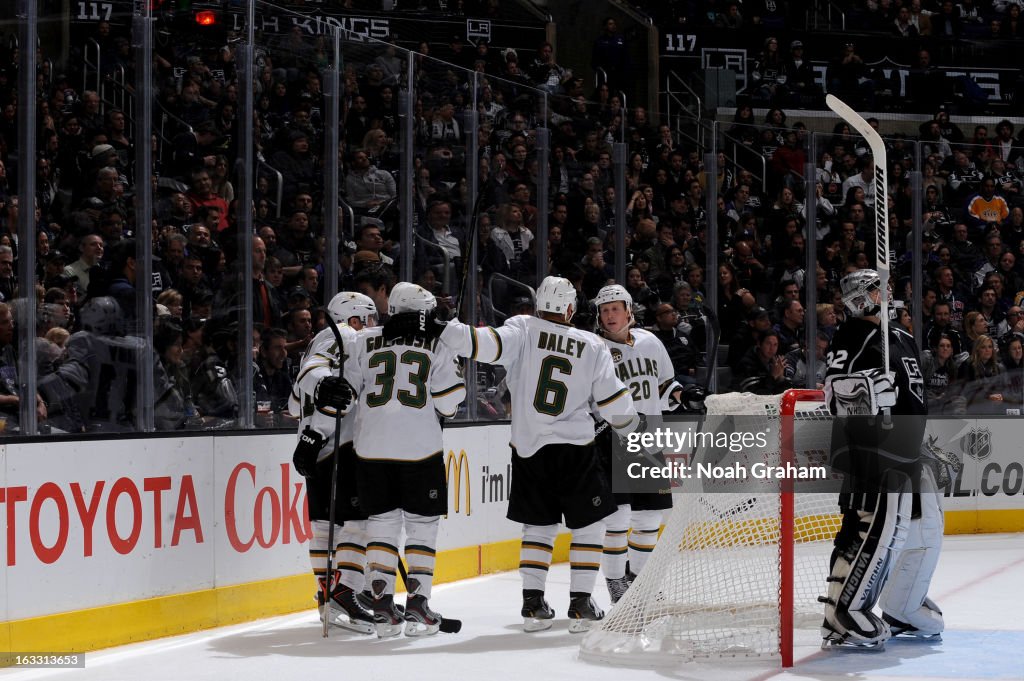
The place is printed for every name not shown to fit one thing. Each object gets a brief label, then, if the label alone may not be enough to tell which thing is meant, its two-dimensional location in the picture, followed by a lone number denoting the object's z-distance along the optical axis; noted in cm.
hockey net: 937
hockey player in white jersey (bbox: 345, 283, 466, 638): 1059
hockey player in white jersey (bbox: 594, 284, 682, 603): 1211
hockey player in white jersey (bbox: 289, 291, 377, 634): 1066
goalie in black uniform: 971
